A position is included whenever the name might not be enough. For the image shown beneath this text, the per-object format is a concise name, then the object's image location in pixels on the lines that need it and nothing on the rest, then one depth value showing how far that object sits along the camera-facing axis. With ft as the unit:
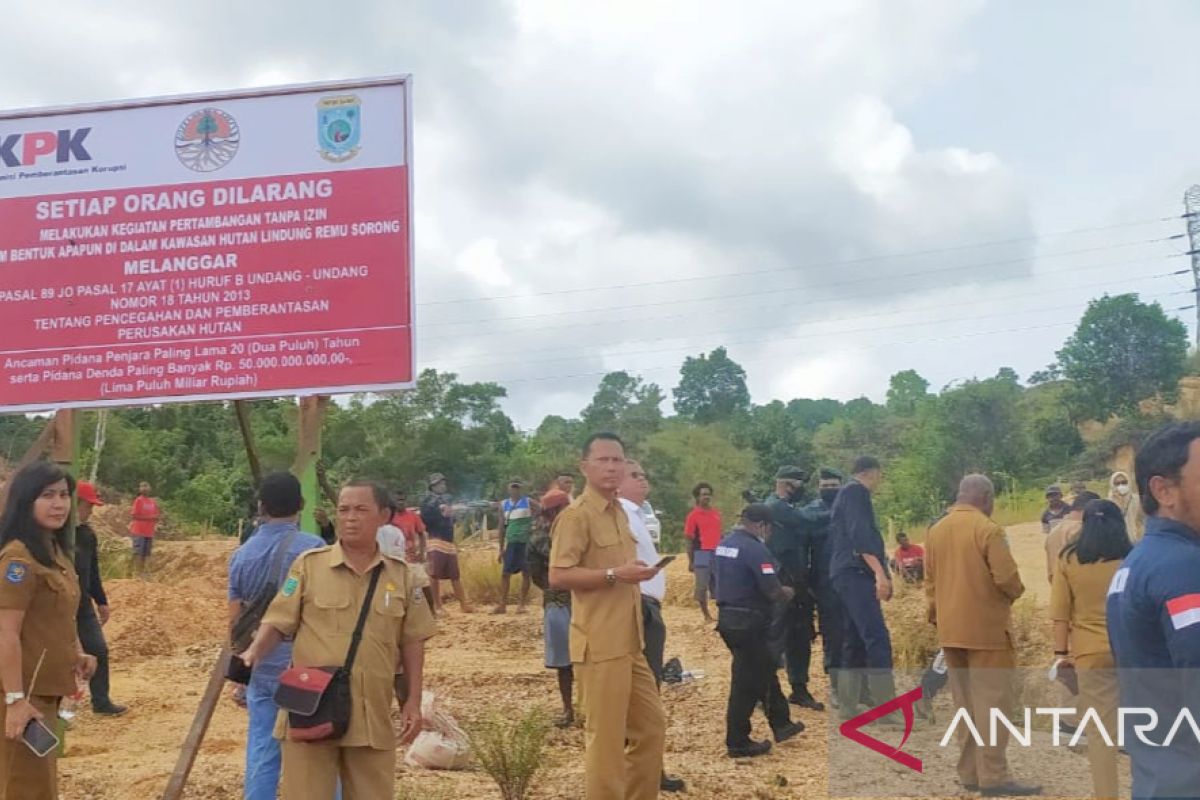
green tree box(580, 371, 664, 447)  164.35
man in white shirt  18.66
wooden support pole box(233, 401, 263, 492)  18.81
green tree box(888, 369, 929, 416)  261.07
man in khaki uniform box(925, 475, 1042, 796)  18.39
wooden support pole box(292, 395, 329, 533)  18.37
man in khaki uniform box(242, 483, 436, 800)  11.61
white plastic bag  20.59
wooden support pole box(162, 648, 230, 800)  16.74
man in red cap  23.54
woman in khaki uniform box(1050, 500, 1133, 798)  16.67
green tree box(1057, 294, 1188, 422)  127.95
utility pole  135.54
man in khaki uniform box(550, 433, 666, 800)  14.70
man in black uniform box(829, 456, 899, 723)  23.52
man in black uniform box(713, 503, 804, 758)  21.83
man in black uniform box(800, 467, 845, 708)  26.25
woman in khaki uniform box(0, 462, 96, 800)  12.90
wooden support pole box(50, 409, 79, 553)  19.01
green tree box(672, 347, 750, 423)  262.26
